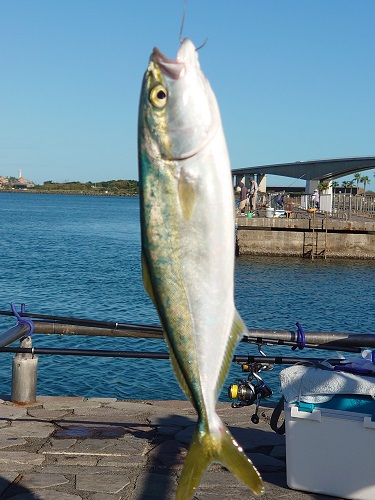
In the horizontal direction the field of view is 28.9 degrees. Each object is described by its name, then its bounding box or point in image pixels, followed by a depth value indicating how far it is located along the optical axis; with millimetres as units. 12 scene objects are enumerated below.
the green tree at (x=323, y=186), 87188
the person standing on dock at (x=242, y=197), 45644
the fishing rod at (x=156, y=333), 5961
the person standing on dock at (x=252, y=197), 51875
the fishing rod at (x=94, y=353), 6035
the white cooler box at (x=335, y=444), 5156
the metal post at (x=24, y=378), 7562
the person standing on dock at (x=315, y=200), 59688
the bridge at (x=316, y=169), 79338
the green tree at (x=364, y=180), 155750
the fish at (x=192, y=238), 2156
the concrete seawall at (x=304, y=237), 49156
